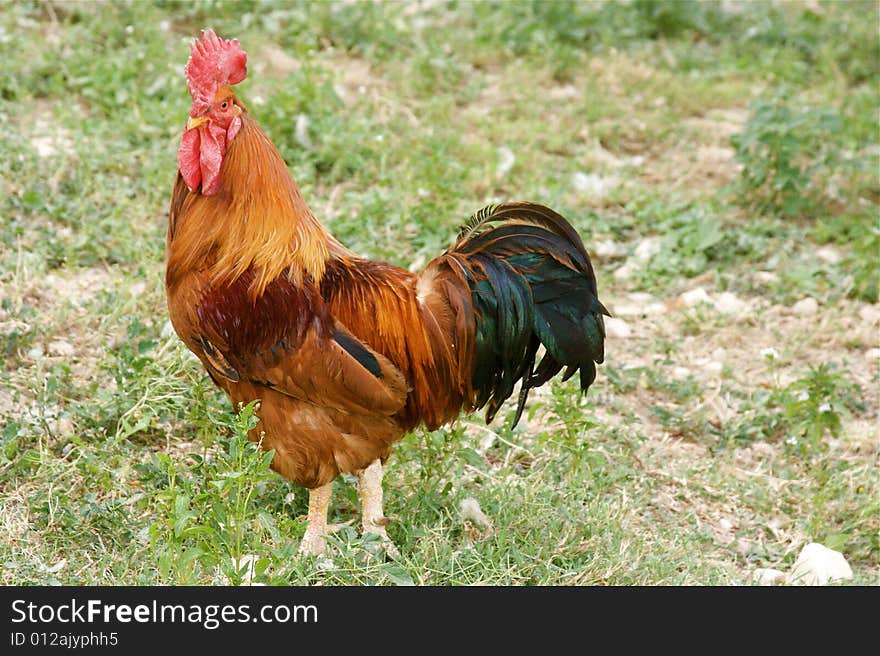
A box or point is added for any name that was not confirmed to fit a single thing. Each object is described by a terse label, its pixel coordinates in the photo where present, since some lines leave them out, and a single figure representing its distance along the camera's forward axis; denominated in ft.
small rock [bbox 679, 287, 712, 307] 20.32
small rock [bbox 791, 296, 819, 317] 20.44
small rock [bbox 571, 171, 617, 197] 23.09
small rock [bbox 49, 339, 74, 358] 16.49
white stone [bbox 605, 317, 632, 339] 19.49
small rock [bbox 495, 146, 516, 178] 23.03
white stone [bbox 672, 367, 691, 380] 18.62
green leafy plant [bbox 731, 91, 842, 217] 22.59
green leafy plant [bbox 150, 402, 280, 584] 11.51
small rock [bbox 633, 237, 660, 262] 21.36
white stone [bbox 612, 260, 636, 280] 21.03
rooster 12.53
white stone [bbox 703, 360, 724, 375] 18.71
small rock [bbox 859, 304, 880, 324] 20.19
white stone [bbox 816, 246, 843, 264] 22.04
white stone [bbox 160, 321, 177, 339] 16.52
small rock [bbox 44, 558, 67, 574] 12.53
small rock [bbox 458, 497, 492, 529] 14.39
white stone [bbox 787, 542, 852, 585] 14.08
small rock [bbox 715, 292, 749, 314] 20.24
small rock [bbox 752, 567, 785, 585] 14.19
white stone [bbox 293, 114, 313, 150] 22.47
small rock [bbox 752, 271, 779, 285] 21.24
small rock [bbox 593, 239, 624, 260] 21.58
